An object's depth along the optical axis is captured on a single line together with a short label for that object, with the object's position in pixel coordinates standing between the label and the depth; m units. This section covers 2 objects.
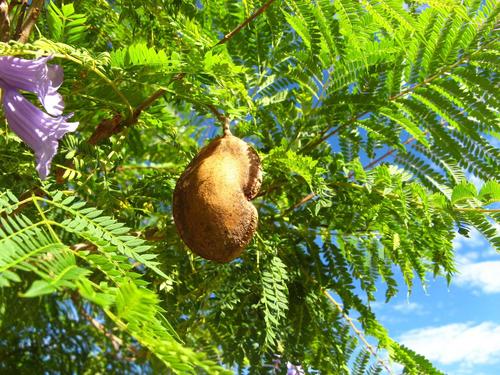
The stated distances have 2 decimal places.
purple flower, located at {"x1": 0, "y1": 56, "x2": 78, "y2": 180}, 0.17
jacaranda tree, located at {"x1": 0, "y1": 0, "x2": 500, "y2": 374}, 0.22
